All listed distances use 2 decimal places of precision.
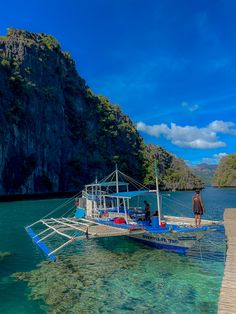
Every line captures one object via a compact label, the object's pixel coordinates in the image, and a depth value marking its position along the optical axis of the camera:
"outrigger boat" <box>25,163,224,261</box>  14.60
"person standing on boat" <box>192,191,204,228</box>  15.44
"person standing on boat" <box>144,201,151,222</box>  17.09
